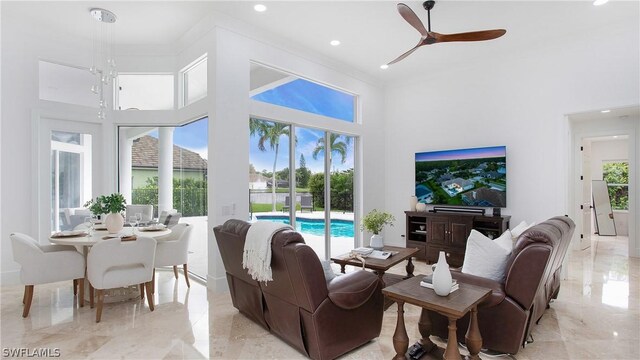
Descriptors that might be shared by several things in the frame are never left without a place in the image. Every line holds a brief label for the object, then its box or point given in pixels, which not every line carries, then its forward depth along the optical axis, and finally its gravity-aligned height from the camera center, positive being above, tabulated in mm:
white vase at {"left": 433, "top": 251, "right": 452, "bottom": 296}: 2092 -644
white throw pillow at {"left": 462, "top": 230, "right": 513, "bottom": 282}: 2508 -611
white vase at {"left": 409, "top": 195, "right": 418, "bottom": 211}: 5688 -361
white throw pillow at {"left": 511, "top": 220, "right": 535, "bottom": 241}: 3402 -536
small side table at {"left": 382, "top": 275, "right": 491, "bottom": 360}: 1965 -770
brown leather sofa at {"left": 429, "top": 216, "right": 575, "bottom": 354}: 2240 -812
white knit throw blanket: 2340 -493
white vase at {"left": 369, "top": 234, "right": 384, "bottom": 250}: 4078 -768
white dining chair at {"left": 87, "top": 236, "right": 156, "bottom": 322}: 2984 -754
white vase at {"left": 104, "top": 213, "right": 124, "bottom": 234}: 3645 -428
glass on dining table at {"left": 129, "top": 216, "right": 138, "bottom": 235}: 4117 -477
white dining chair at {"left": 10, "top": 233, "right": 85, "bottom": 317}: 3033 -772
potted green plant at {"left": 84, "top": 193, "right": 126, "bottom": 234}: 3643 -280
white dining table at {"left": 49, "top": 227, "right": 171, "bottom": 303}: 3209 -560
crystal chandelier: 3885 +2083
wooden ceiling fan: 3005 +1484
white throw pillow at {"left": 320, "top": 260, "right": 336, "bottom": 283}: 2410 -684
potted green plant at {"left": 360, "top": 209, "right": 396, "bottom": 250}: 4094 -555
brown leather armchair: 2205 -890
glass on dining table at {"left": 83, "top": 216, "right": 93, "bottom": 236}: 3697 -506
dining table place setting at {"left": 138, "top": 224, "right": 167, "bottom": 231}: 3896 -531
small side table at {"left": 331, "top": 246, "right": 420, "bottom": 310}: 3416 -887
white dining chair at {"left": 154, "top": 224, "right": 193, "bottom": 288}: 3844 -800
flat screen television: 5043 +75
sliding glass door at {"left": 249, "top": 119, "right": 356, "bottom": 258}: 4512 +20
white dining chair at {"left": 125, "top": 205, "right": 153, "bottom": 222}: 4895 -395
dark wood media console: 4848 -785
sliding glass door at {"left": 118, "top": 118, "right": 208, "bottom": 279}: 4551 +214
